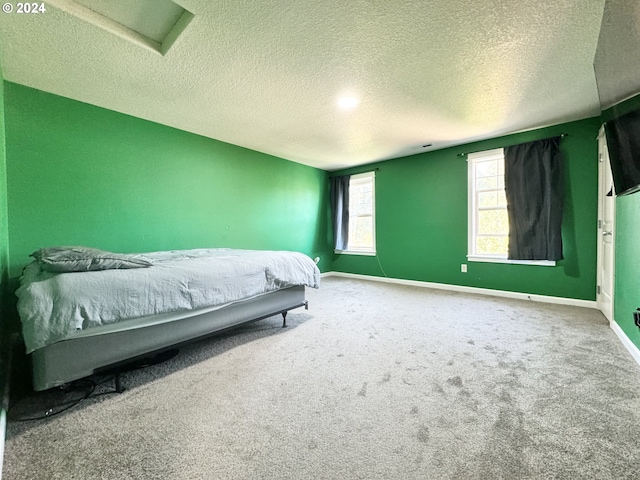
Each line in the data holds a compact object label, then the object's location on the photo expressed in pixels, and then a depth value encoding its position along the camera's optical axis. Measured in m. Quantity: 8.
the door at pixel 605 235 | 2.55
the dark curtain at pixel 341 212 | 5.36
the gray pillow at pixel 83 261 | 1.45
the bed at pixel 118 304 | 1.29
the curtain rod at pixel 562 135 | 3.18
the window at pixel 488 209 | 3.72
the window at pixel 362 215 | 5.10
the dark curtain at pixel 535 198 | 3.23
